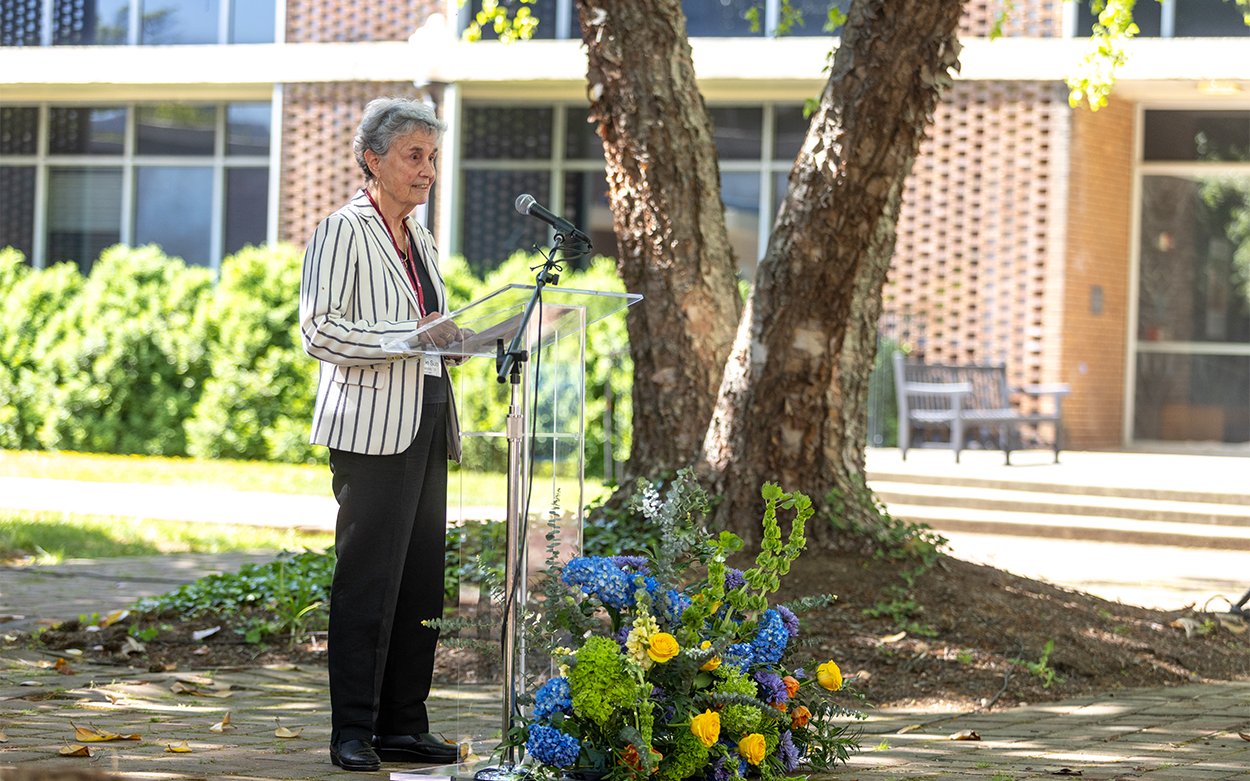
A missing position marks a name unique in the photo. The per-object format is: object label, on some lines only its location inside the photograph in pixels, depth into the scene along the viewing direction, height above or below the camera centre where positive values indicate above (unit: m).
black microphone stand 6.70 -0.56
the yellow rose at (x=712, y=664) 6.75 -0.81
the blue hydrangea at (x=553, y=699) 6.47 -0.88
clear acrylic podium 6.79 -0.35
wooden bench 25.61 -0.43
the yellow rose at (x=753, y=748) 6.69 -1.01
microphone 6.46 +0.33
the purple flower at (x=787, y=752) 7.18 -1.10
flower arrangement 6.40 -0.82
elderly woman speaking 7.30 -0.18
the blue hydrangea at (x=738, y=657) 6.87 -0.81
